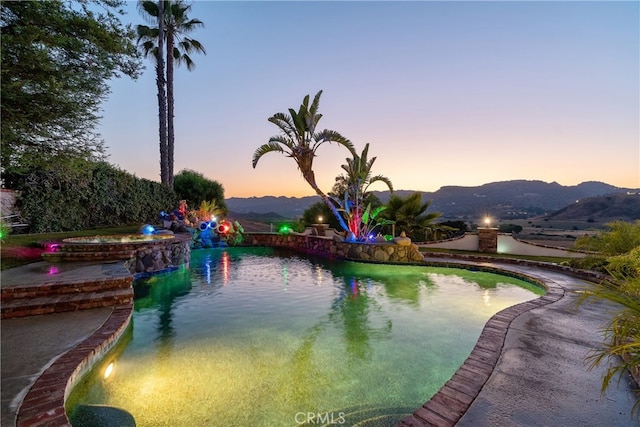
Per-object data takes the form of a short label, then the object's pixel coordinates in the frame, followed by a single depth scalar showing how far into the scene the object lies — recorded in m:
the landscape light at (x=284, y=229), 19.62
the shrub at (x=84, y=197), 11.91
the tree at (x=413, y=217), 17.06
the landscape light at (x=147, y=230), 13.95
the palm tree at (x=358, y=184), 14.28
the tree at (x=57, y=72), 6.05
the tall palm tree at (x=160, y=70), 19.94
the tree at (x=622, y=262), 2.13
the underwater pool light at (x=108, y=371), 3.72
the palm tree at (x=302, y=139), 14.92
